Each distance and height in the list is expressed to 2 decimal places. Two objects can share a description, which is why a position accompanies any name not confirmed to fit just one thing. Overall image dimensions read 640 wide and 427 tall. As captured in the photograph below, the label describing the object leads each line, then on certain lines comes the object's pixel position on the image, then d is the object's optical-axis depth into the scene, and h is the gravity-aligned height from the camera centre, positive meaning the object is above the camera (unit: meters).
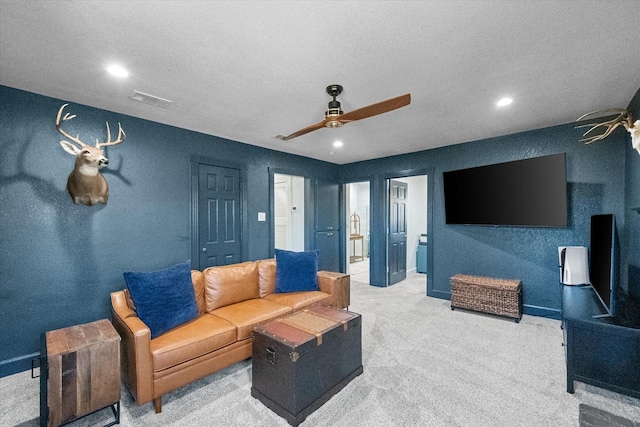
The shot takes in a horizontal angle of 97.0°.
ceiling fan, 1.94 +0.77
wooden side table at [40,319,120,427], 1.64 -0.96
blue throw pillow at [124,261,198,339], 2.16 -0.65
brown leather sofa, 1.92 -0.90
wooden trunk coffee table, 1.83 -1.02
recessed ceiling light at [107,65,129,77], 2.04 +1.08
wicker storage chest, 3.44 -1.04
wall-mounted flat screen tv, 3.18 +0.25
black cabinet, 1.94 -0.99
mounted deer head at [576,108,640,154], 1.42 +0.50
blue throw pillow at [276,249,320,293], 3.27 -0.66
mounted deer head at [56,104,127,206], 2.52 +0.41
